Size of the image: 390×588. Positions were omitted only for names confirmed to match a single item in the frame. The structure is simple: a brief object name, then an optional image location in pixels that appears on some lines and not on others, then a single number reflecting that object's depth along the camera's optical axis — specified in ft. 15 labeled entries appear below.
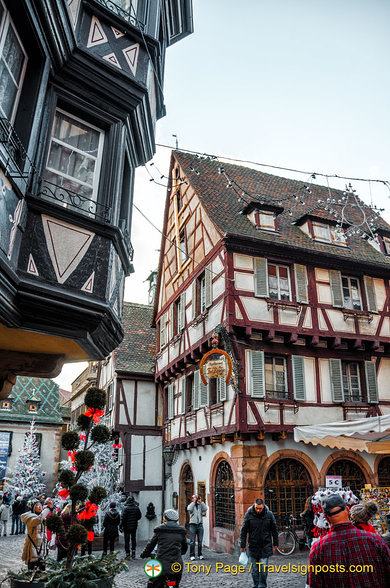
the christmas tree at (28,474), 84.07
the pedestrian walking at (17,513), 65.26
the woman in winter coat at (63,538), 28.17
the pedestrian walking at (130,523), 43.06
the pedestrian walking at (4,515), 62.28
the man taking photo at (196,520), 41.45
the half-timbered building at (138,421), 66.18
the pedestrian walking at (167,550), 20.24
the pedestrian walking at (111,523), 40.68
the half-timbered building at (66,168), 15.97
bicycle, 42.11
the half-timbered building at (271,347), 44.91
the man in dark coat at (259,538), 25.38
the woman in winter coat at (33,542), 24.97
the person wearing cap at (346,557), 10.26
